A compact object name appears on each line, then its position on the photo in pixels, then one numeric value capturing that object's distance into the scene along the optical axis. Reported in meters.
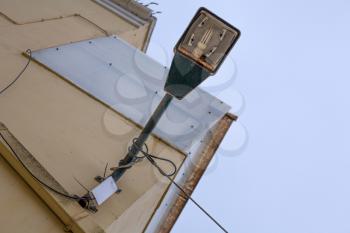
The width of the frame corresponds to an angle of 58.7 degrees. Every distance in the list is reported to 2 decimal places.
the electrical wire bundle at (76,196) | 1.82
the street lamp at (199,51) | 1.74
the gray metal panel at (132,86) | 2.95
